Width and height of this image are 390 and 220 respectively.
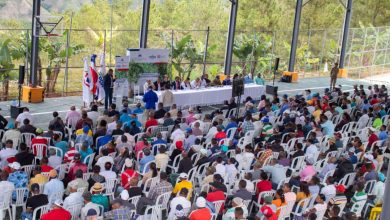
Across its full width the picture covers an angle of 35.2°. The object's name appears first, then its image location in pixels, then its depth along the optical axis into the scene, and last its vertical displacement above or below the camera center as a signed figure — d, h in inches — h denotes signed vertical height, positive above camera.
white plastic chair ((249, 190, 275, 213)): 385.4 -93.0
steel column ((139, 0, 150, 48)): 824.7 +19.6
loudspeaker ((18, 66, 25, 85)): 618.5 -48.3
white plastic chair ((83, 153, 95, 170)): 431.2 -89.2
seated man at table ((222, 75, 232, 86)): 840.9 -52.3
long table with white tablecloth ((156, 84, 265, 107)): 735.7 -66.5
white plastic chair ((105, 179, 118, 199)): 381.4 -94.6
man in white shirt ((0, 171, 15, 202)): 337.7 -88.2
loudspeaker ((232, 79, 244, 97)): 652.7 -45.2
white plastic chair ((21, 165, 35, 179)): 395.2 -90.6
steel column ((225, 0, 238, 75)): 932.0 +9.9
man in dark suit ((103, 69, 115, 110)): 697.0 -57.3
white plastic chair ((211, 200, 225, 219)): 358.9 -94.3
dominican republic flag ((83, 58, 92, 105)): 691.4 -59.1
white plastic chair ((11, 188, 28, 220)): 350.6 -98.7
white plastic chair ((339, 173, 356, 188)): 443.8 -91.5
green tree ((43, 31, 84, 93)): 837.3 -34.2
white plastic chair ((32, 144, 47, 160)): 447.8 -87.6
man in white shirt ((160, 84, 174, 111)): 693.3 -66.7
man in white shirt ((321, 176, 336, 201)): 388.2 -87.4
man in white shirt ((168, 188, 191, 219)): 338.6 -91.9
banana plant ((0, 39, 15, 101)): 747.4 -51.1
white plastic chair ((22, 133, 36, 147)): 481.4 -85.7
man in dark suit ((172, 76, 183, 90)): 765.3 -55.7
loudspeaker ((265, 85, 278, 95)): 924.6 -63.7
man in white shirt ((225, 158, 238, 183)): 413.1 -85.4
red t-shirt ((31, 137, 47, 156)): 447.8 -81.8
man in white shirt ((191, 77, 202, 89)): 784.3 -54.9
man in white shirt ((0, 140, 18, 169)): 400.0 -83.8
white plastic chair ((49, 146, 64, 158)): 436.8 -86.2
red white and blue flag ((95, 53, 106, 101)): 704.4 -56.7
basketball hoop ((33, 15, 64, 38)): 682.8 +3.8
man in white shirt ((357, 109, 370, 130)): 631.8 -67.8
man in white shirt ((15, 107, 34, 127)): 527.5 -76.2
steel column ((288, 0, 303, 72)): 1049.5 +34.0
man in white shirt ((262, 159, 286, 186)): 419.5 -84.9
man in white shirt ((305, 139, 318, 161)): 482.4 -79.0
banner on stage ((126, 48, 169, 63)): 774.5 -23.4
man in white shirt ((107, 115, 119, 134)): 515.0 -77.6
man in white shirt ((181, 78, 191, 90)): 773.9 -56.1
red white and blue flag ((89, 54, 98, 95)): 693.3 -47.7
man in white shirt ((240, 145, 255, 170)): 447.2 -82.3
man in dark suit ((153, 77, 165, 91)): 748.0 -57.2
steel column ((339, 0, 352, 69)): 1197.7 +44.9
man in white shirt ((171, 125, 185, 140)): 500.7 -77.0
